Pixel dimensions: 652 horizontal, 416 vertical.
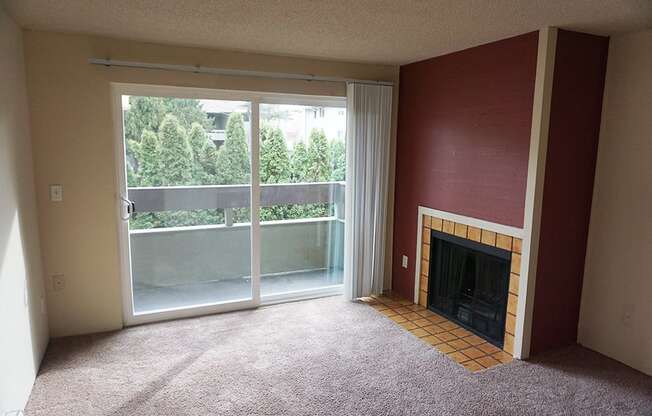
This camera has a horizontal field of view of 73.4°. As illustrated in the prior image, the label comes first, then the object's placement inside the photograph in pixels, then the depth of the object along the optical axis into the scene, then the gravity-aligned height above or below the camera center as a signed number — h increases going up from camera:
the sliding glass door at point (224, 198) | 3.43 -0.41
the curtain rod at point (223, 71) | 3.14 +0.62
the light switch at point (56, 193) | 3.12 -0.33
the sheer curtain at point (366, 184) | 3.94 -0.29
